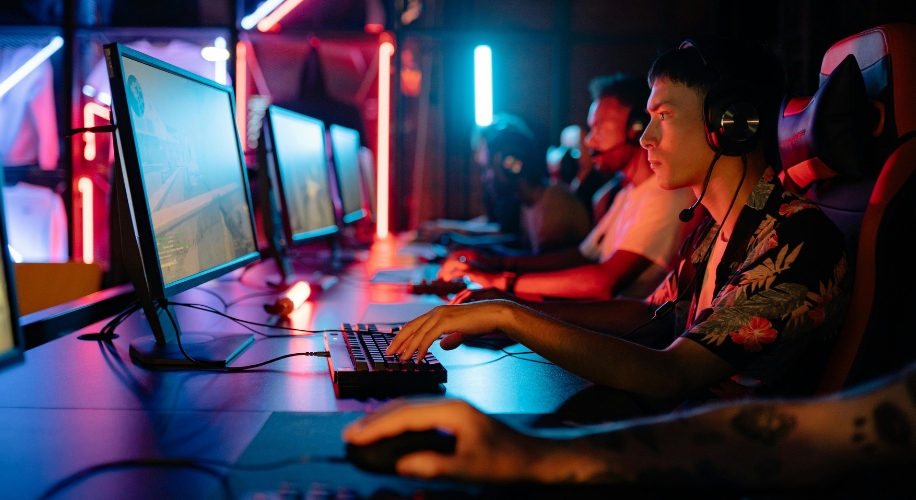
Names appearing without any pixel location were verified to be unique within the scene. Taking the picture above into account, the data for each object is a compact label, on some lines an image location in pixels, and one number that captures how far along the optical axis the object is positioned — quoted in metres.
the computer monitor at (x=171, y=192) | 1.01
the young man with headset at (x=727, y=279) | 1.00
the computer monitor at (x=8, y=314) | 0.71
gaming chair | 0.98
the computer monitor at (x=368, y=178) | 3.71
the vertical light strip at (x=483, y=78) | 5.38
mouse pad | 0.63
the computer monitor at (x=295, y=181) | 1.91
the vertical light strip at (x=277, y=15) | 5.13
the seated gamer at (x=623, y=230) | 2.11
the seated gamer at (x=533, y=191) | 3.37
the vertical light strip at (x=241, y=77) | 5.08
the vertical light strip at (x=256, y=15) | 5.13
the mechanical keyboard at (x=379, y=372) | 0.95
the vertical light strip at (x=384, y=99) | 5.13
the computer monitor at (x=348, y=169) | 2.79
